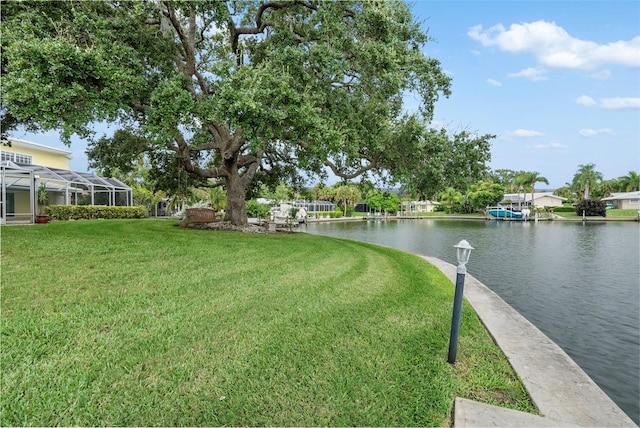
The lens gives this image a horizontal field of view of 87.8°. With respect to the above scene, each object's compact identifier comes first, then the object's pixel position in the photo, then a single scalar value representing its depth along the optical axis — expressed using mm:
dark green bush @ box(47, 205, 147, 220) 18641
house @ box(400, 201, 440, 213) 73244
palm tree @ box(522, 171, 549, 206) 60056
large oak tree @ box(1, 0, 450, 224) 7836
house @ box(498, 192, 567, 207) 60859
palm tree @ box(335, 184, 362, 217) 63403
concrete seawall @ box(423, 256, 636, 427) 2717
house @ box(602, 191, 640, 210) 48969
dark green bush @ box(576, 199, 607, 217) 49312
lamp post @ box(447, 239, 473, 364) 3674
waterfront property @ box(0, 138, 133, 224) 16347
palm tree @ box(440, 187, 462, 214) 65500
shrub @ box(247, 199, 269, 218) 41656
